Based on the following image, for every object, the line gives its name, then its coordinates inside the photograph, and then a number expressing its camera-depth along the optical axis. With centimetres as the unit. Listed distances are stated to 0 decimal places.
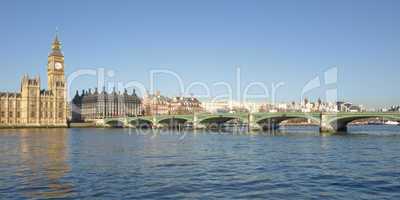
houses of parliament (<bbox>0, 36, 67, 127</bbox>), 14541
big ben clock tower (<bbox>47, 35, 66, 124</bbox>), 15588
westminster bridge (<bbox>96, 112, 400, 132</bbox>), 7819
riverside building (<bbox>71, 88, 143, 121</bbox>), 19212
